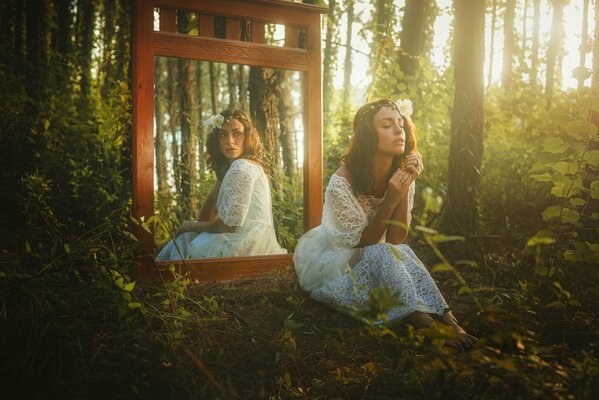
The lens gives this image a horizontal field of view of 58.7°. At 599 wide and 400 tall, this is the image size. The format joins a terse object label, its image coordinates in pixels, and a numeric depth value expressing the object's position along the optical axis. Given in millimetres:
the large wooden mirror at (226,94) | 4223
